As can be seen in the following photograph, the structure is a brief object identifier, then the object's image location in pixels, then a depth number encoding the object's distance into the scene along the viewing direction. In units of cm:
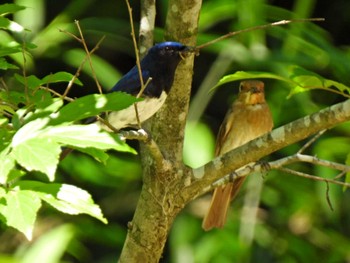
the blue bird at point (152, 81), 583
